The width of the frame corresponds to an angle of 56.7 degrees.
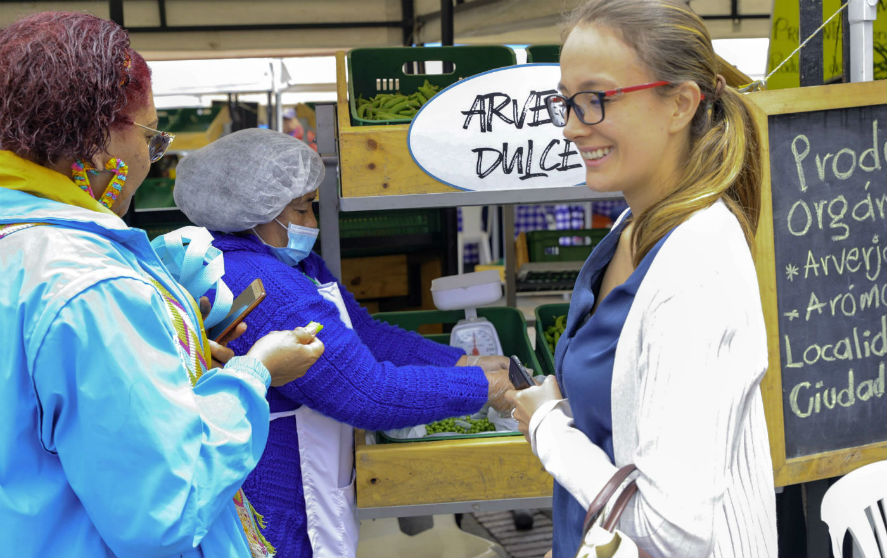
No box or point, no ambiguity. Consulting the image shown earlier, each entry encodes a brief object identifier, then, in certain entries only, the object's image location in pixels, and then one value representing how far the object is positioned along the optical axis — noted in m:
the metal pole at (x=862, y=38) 2.01
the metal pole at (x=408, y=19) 5.14
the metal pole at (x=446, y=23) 4.49
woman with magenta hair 1.17
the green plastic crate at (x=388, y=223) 4.17
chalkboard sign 2.05
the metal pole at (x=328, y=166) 2.65
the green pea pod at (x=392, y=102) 3.05
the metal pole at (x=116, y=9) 4.13
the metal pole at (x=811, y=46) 2.29
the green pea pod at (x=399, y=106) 3.00
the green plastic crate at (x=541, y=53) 3.15
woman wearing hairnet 2.28
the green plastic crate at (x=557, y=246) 5.22
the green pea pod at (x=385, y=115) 2.91
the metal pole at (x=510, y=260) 4.32
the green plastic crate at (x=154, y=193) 5.25
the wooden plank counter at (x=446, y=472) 2.42
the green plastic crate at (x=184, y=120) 9.34
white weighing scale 3.10
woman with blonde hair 1.06
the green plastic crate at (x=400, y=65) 3.17
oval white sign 2.40
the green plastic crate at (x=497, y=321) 3.27
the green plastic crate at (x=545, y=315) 3.20
